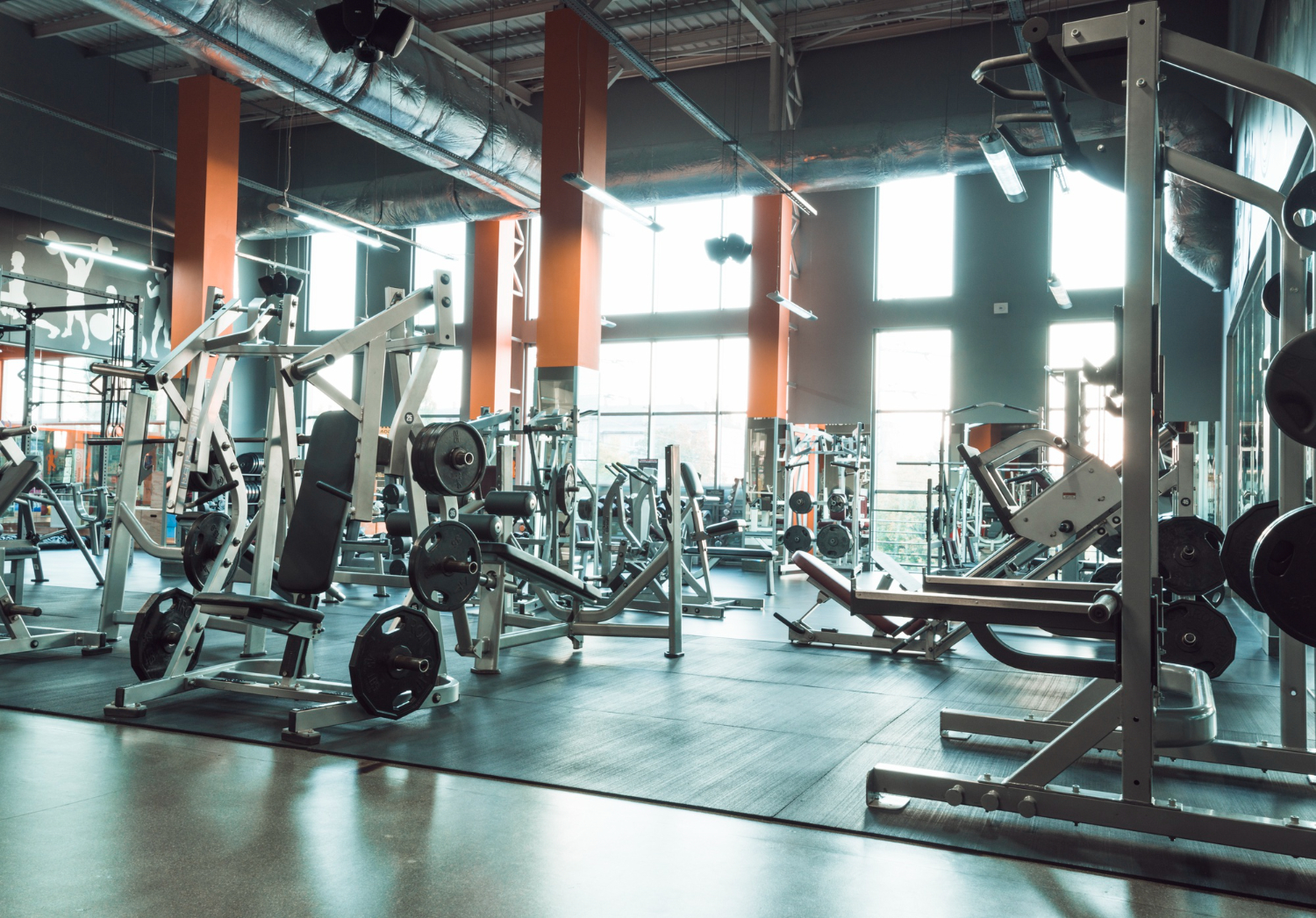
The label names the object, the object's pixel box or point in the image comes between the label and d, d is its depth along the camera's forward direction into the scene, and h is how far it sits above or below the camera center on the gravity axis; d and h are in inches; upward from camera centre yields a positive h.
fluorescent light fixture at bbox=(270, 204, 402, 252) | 410.6 +109.7
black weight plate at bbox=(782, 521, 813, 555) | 401.6 -21.5
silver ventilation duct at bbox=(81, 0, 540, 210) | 285.6 +136.8
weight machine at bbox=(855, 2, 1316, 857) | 93.7 -7.8
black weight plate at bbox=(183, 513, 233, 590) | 165.6 -12.3
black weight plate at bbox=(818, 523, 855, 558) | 412.8 -22.3
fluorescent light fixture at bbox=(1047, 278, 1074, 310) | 438.5 +95.3
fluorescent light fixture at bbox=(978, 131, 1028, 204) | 311.4 +111.2
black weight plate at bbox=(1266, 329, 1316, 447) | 85.7 +9.9
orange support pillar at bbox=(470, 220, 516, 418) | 564.7 +97.1
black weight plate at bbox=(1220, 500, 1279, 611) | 117.2 -5.6
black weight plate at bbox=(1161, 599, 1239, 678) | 166.7 -24.5
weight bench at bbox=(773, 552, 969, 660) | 207.0 -33.2
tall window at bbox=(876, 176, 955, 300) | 531.5 +141.2
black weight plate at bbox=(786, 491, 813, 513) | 433.1 -6.4
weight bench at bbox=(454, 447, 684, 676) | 187.0 -27.2
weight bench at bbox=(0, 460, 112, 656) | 191.2 -31.5
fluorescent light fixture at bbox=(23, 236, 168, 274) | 387.9 +92.6
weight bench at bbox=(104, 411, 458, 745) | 138.9 -23.1
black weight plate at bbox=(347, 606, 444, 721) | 136.3 -26.6
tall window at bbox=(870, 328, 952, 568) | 532.7 +48.1
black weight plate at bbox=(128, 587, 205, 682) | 157.1 -26.3
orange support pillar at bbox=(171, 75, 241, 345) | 422.6 +123.2
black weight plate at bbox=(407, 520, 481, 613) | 144.7 -13.2
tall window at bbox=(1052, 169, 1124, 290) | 497.0 +135.0
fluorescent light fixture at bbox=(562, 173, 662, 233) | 348.8 +107.0
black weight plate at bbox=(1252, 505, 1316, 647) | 83.4 -6.6
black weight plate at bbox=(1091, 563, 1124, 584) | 244.9 -20.4
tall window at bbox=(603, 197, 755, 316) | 572.7 +134.4
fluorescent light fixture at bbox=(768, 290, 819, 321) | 474.9 +94.9
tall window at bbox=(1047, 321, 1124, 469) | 494.9 +76.9
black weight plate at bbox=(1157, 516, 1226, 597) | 163.6 -10.3
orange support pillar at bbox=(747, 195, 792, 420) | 519.2 +97.7
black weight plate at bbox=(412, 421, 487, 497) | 141.3 +3.3
